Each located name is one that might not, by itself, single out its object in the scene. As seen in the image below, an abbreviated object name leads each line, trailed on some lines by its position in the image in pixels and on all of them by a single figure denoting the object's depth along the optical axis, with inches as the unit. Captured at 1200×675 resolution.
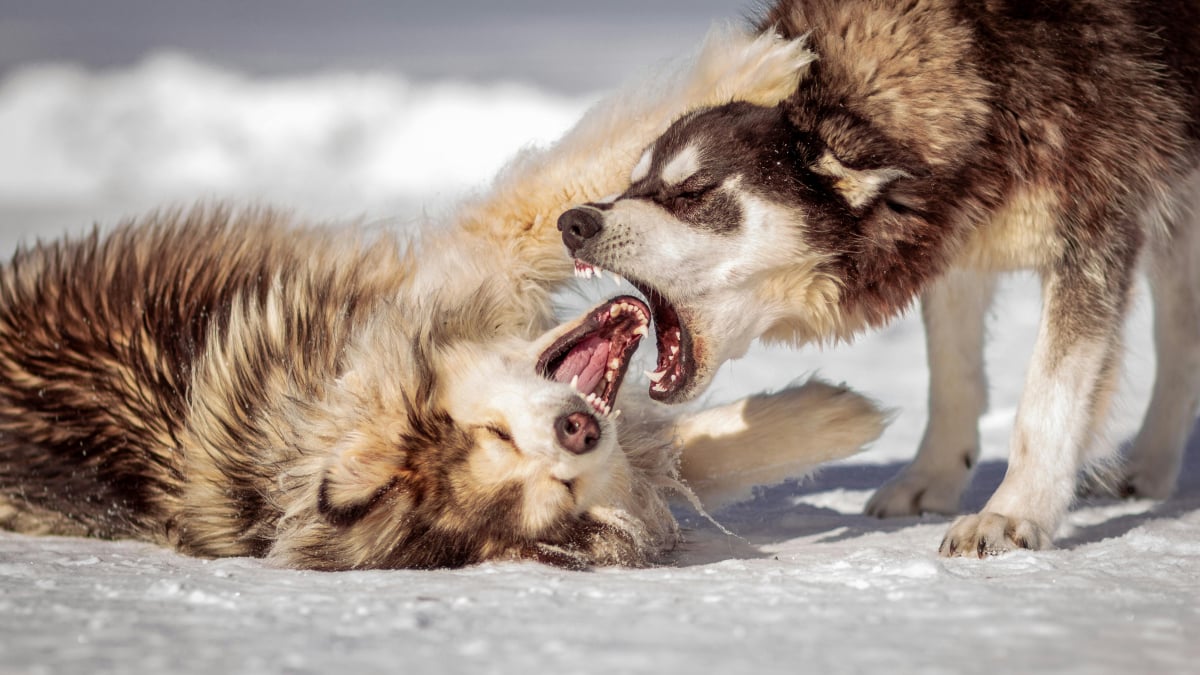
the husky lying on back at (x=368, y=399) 226.5
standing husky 245.6
